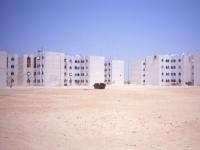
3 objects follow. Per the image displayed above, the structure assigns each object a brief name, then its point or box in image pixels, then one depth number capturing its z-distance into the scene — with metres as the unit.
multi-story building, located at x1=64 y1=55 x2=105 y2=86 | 101.81
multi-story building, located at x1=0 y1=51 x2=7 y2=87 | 88.31
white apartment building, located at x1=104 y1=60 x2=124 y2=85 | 116.50
